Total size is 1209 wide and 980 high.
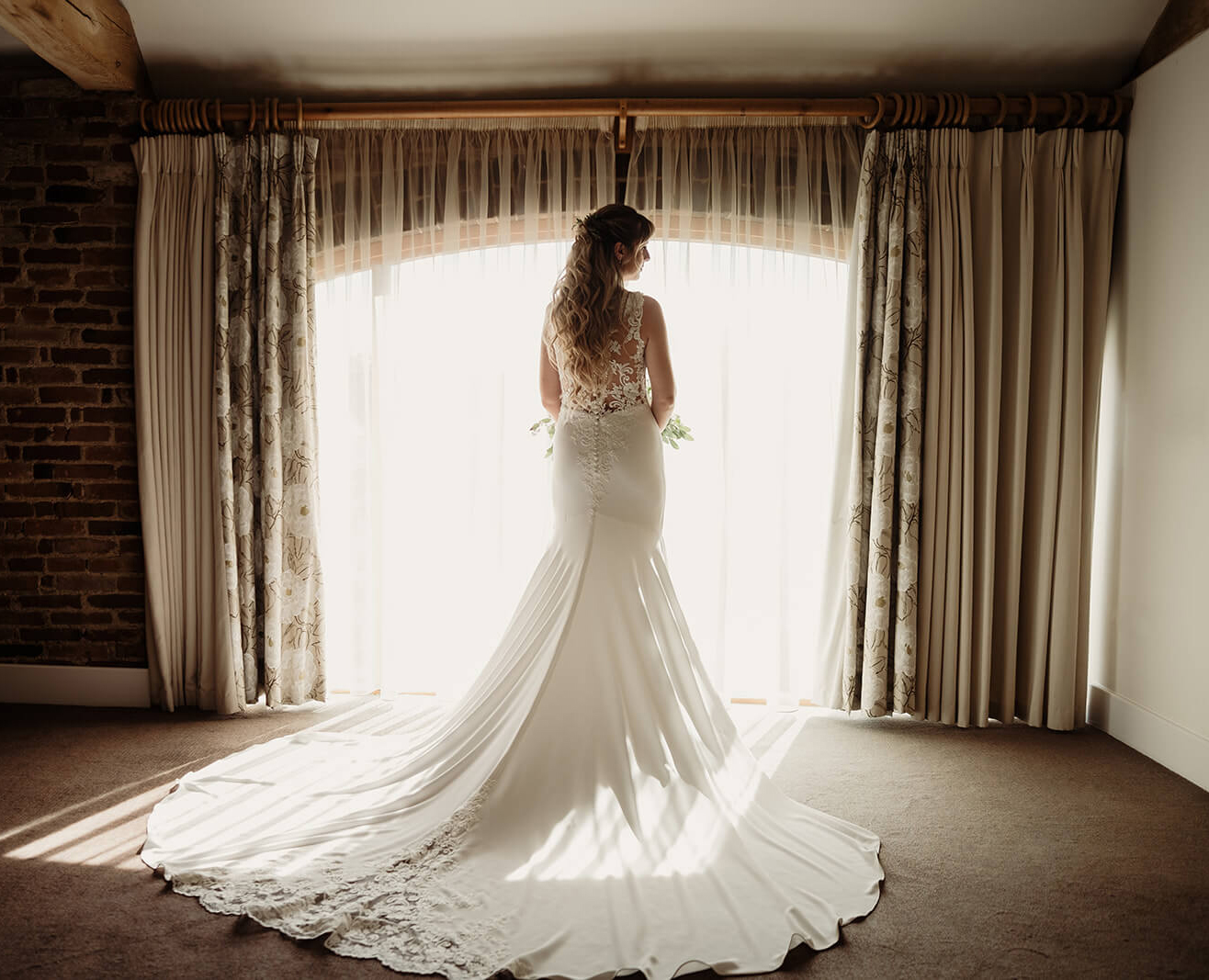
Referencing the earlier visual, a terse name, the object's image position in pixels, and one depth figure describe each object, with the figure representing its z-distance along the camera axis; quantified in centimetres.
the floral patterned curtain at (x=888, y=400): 360
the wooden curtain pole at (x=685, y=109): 358
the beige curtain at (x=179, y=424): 378
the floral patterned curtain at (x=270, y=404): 373
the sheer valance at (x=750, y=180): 375
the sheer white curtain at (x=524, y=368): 379
